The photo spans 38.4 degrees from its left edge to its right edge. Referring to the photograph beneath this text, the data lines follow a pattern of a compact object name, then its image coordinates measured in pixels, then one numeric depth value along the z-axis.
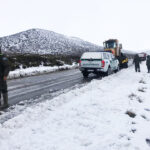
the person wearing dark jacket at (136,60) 20.78
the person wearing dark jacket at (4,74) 7.35
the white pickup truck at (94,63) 16.09
